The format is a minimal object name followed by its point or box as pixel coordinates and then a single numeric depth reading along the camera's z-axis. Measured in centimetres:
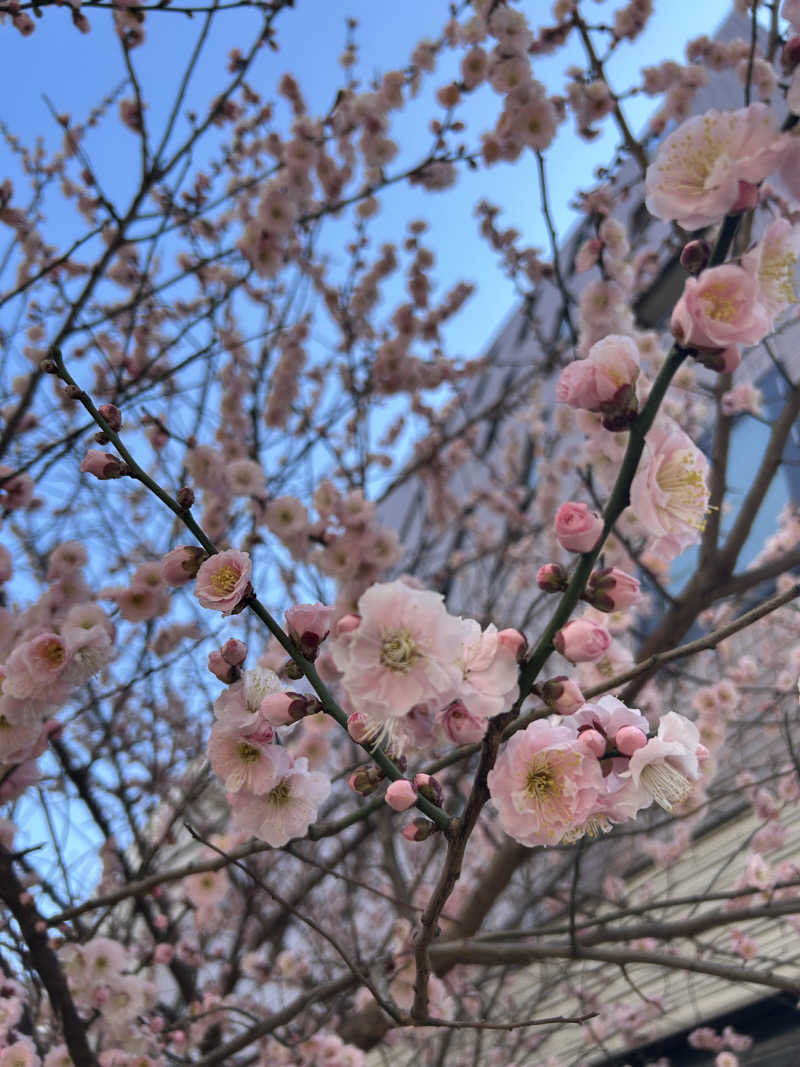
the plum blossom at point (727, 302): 20
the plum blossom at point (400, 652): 19
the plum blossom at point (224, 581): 21
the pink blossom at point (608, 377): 21
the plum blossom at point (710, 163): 20
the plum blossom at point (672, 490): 22
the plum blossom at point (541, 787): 21
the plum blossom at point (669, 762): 21
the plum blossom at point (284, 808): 25
